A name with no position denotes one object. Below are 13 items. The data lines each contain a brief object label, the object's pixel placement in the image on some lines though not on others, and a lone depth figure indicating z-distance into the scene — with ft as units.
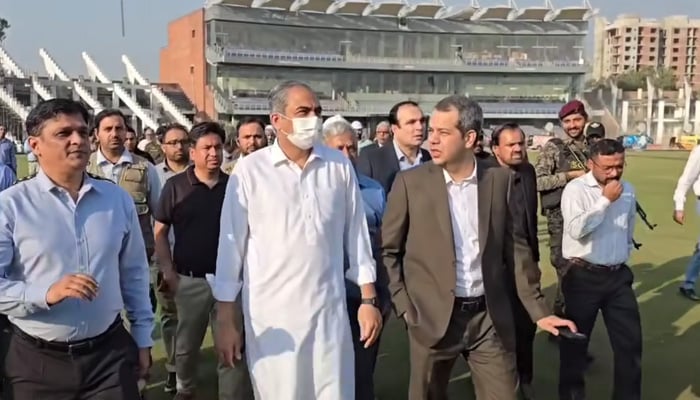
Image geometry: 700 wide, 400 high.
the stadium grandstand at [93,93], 142.82
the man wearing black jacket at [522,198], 16.78
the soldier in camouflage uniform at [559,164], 19.83
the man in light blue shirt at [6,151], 34.35
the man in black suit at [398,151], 17.85
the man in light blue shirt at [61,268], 8.98
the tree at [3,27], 237.70
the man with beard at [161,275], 17.24
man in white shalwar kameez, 10.61
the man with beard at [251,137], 18.84
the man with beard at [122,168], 17.30
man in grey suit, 12.05
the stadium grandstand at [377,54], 197.47
